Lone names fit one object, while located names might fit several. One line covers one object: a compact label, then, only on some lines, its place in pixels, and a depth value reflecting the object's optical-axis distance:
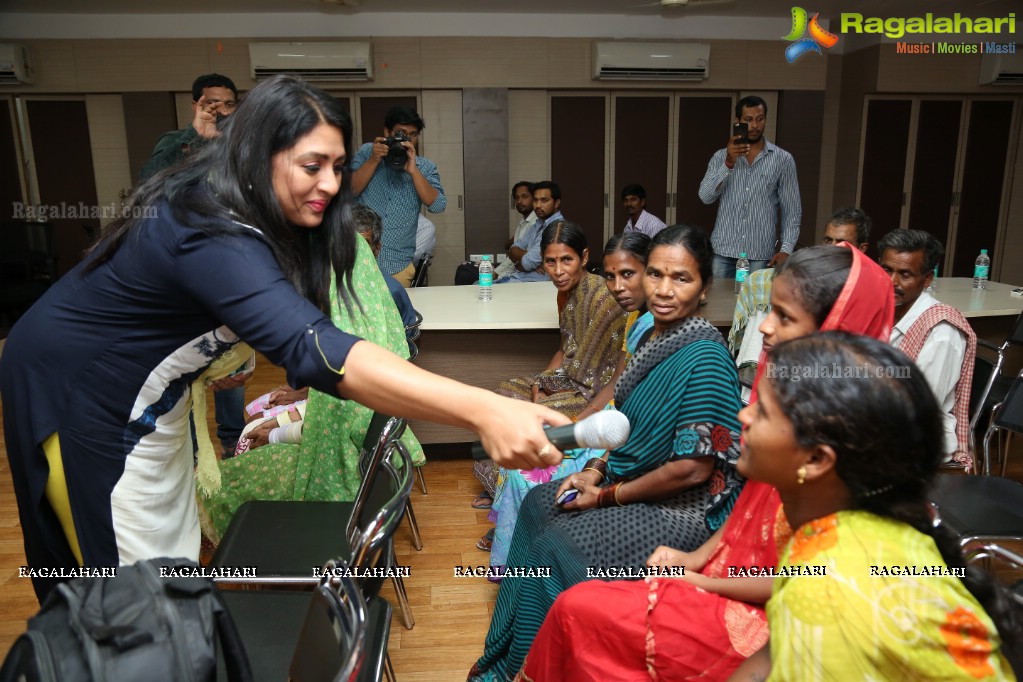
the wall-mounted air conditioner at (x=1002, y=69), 6.02
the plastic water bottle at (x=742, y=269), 3.47
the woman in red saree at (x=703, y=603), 1.15
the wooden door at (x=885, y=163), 6.30
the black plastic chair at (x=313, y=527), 1.16
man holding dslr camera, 3.64
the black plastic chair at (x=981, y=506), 1.61
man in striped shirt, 3.84
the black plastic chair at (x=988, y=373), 2.08
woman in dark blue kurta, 0.89
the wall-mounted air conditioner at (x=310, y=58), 5.66
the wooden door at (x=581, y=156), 6.24
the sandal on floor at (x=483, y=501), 2.66
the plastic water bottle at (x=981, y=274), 3.59
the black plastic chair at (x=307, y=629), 0.81
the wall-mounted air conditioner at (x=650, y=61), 5.87
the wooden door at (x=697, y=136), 6.29
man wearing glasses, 2.58
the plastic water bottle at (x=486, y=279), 3.35
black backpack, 0.67
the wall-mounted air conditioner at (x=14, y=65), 5.57
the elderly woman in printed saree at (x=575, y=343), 2.43
